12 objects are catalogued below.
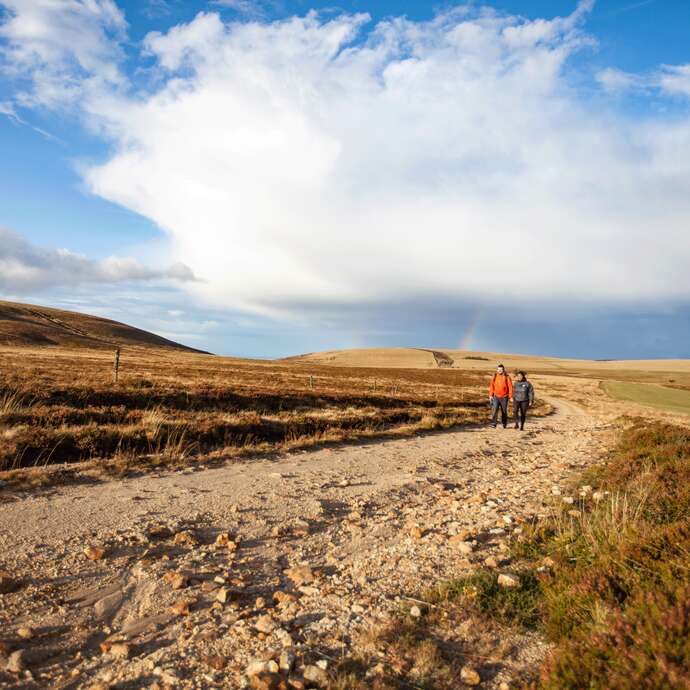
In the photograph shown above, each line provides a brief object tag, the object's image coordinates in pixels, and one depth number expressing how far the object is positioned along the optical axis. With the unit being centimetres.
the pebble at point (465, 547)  623
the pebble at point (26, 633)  399
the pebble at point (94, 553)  557
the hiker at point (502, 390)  2061
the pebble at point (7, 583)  467
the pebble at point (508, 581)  515
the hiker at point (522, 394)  2014
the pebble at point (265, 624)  428
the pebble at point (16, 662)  361
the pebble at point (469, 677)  368
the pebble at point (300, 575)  530
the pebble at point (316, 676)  358
